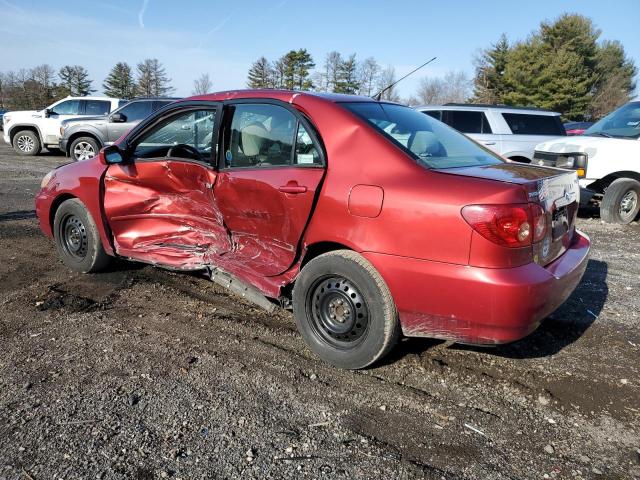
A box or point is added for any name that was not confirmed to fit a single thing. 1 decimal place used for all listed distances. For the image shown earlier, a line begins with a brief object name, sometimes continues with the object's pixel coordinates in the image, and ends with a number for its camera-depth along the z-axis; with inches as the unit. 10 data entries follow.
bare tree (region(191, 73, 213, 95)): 2321.4
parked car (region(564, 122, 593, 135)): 776.6
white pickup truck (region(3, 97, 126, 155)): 614.5
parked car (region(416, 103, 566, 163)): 359.3
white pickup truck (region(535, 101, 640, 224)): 296.5
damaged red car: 101.3
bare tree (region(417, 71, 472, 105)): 2640.3
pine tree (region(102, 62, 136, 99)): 2445.9
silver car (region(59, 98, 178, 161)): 531.8
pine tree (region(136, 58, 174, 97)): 2410.2
